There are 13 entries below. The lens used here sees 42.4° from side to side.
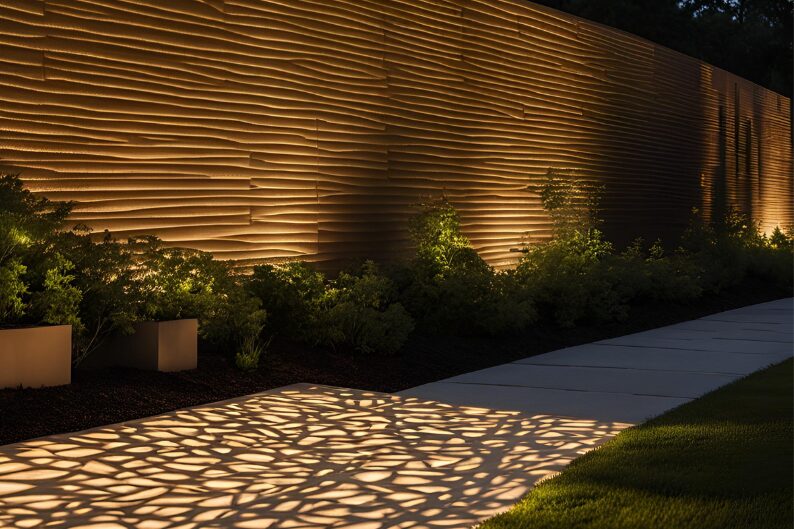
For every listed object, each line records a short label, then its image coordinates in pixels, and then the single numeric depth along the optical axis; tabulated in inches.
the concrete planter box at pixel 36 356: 225.6
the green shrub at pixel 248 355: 284.4
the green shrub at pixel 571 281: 430.0
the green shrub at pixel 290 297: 315.1
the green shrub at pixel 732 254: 621.3
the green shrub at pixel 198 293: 275.2
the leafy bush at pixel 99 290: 253.4
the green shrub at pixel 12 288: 225.3
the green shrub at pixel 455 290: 373.1
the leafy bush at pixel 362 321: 315.6
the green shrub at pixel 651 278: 497.7
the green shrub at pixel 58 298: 234.8
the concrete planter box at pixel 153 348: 263.1
